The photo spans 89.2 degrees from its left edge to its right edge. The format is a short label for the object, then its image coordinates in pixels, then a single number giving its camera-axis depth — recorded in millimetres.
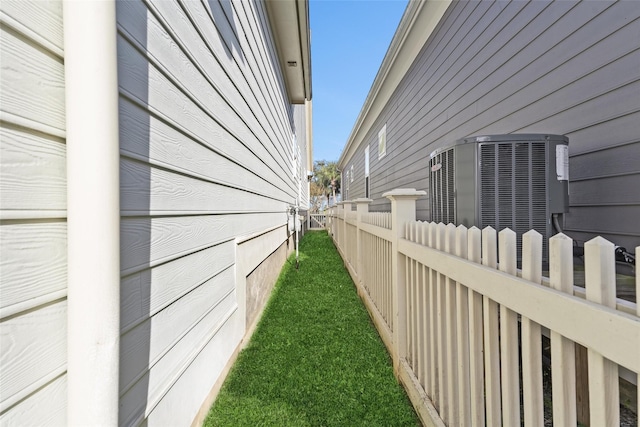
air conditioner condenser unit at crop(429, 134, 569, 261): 2201
